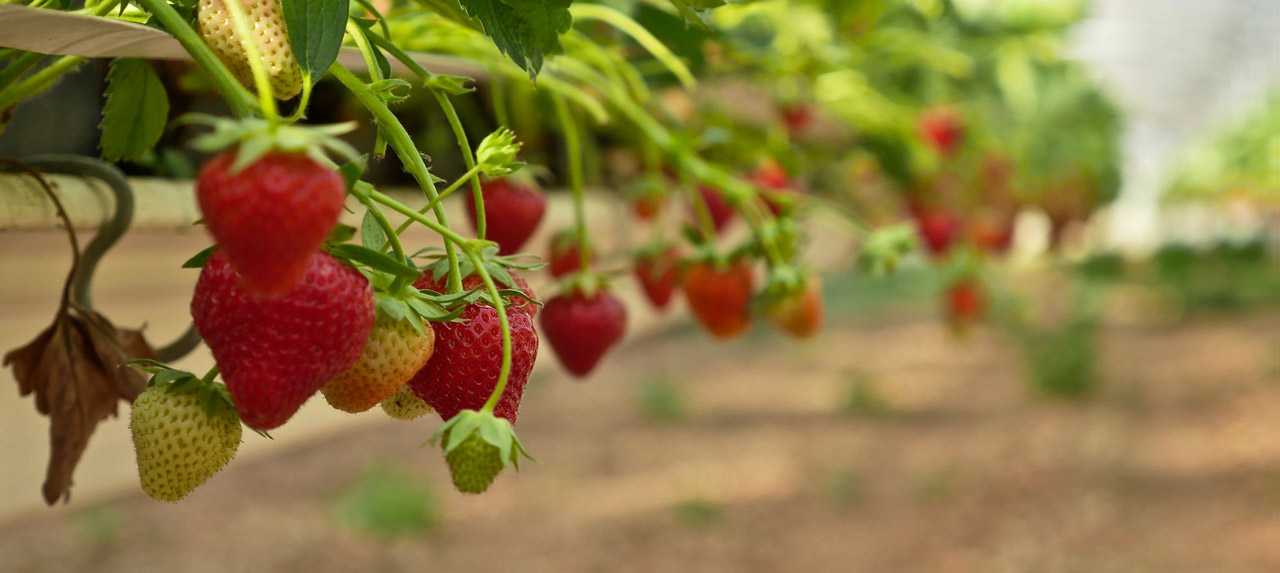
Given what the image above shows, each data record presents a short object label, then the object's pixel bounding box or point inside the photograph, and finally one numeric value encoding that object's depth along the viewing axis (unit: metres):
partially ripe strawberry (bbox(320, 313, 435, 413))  0.65
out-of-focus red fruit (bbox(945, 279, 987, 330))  2.42
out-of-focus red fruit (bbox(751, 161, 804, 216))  1.27
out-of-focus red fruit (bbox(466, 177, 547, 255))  0.84
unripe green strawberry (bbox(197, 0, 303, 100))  0.64
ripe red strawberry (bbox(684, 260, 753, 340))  1.02
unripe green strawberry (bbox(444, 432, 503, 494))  0.64
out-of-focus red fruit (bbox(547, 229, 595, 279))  1.06
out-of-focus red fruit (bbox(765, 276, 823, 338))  1.13
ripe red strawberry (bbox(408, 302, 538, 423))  0.67
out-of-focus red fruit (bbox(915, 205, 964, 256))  2.08
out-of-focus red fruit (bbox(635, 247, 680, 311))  1.09
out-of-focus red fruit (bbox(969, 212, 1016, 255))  2.74
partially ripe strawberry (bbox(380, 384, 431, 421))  0.69
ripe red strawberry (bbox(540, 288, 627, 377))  0.88
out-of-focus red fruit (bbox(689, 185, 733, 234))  1.34
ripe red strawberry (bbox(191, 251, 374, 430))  0.63
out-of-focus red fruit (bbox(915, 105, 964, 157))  2.27
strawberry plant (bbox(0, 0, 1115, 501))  0.61
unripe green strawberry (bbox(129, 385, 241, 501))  0.66
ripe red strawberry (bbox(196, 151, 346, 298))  0.60
